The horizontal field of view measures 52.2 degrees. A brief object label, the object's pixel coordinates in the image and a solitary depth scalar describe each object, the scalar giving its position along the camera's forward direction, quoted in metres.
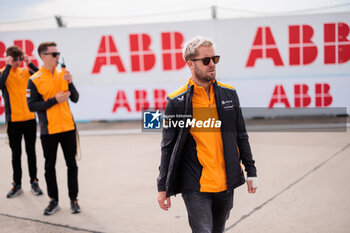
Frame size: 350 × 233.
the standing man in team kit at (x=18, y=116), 4.81
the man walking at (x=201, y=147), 2.31
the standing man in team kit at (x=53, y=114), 4.07
